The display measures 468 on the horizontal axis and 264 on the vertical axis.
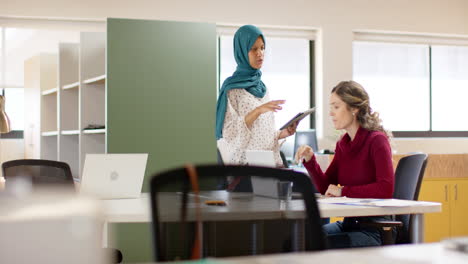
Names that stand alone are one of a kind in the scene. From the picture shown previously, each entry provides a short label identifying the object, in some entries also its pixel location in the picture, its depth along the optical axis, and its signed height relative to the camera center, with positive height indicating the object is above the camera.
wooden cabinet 4.86 -0.69
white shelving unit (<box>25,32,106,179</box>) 4.52 +0.20
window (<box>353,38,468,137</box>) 6.75 +0.49
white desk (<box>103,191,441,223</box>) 1.30 -0.23
